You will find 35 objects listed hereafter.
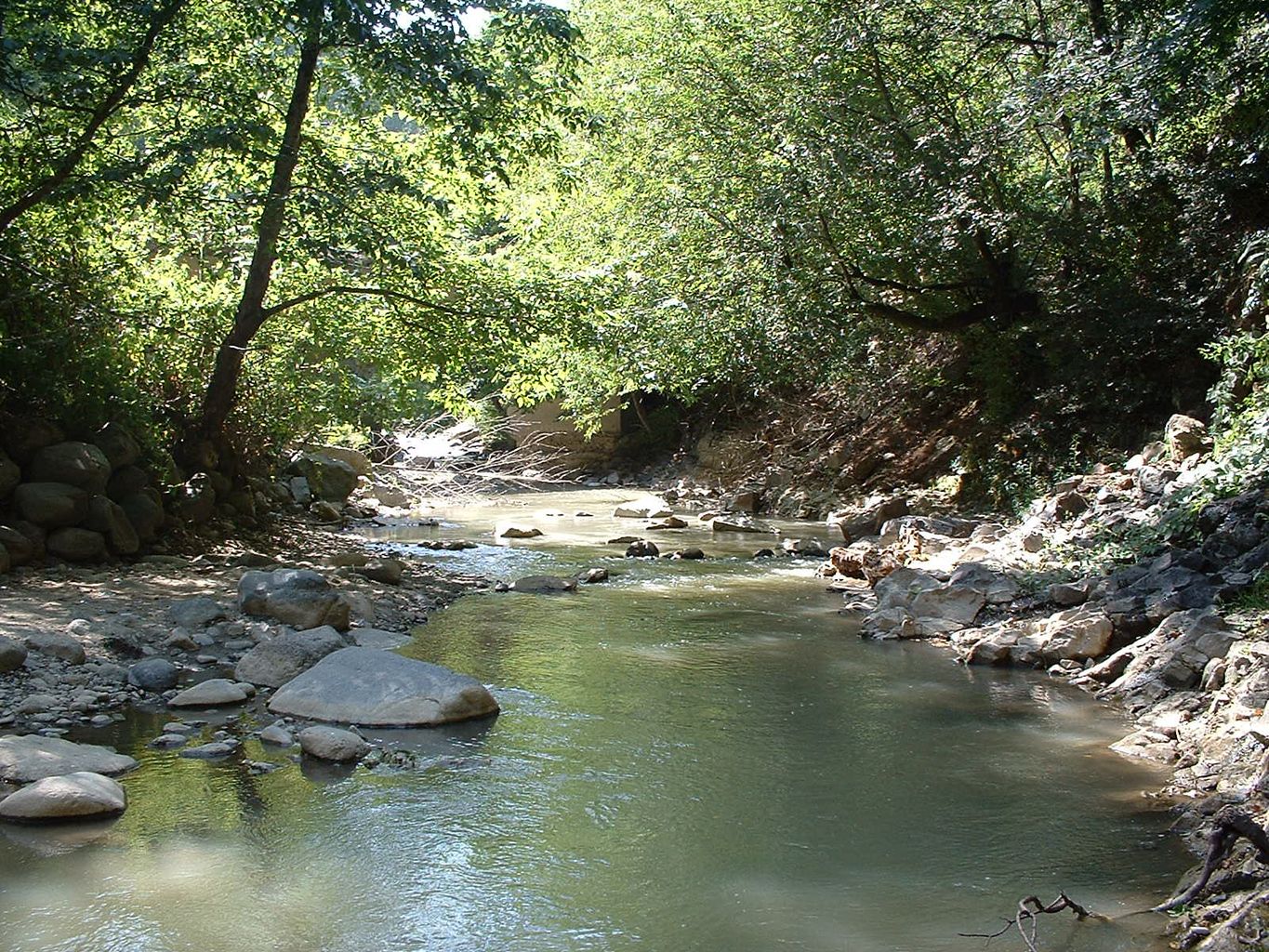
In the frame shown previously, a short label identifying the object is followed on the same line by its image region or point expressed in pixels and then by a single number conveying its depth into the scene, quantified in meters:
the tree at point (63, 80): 7.98
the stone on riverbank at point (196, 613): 8.26
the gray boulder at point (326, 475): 16.72
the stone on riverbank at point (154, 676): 6.99
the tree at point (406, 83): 9.48
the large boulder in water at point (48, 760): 5.38
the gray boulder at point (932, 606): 9.33
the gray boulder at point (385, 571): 10.93
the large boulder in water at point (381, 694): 6.57
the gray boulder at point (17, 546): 8.89
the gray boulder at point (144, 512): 10.30
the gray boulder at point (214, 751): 5.88
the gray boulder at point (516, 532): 15.82
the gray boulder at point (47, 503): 9.27
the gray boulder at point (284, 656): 7.29
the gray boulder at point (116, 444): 10.22
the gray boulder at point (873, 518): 14.95
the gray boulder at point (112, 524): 9.79
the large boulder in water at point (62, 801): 4.94
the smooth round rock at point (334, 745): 5.91
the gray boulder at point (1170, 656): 7.00
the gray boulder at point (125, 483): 10.32
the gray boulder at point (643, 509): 18.78
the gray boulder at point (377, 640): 8.29
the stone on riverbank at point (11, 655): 6.69
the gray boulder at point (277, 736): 6.11
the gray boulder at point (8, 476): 9.19
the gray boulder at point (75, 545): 9.38
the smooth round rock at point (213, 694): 6.75
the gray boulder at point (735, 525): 16.88
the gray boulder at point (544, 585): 11.27
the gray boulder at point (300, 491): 16.11
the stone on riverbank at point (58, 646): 7.09
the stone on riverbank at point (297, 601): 8.57
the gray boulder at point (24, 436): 9.54
